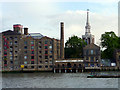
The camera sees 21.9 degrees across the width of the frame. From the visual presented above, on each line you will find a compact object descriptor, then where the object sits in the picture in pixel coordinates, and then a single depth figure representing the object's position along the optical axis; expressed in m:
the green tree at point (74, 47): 130.00
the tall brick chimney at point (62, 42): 117.25
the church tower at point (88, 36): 158.50
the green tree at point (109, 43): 121.06
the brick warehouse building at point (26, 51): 114.75
